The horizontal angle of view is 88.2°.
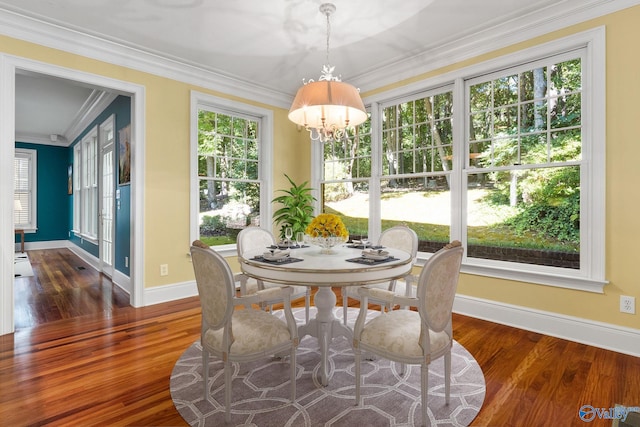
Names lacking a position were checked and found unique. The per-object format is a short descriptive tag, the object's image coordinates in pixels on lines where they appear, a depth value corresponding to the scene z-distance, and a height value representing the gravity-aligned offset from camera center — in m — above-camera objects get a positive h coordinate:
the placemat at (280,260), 2.11 -0.31
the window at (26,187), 7.94 +0.65
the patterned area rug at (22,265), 5.32 -0.94
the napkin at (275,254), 2.16 -0.28
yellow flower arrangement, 2.41 -0.11
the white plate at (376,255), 2.16 -0.29
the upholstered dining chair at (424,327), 1.68 -0.65
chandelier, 2.44 +0.85
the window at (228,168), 4.36 +0.63
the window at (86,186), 6.15 +0.55
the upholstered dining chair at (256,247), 2.65 -0.32
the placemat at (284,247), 2.67 -0.28
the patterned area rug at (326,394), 1.77 -1.10
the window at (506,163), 2.77 +0.50
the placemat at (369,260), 2.09 -0.31
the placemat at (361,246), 2.66 -0.28
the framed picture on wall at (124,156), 4.20 +0.76
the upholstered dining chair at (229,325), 1.73 -0.64
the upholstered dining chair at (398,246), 2.53 -0.32
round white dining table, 1.91 -0.37
